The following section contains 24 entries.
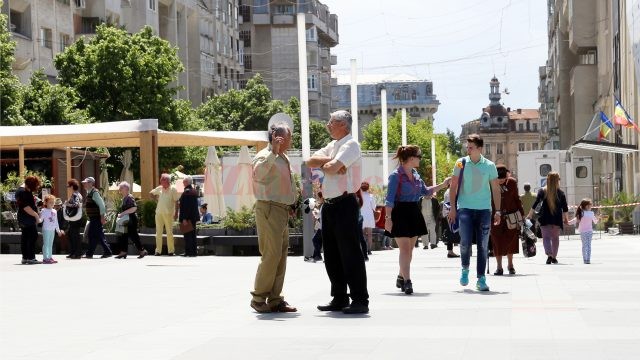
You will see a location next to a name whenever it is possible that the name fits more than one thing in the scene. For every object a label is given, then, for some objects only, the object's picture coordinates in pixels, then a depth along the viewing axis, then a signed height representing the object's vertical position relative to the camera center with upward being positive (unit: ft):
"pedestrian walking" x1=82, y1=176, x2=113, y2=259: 81.92 -3.11
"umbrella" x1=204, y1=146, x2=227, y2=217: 110.42 -1.89
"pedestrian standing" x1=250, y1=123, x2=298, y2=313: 38.14 -1.35
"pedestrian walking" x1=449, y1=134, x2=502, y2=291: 46.70 -1.35
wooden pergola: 94.02 +2.36
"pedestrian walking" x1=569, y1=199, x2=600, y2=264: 68.44 -3.67
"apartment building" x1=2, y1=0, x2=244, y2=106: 201.57 +27.42
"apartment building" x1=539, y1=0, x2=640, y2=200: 174.09 +14.73
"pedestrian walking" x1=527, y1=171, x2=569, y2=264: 68.13 -2.90
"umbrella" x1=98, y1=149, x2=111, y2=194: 126.72 -1.30
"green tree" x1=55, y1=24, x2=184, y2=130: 188.96 +14.01
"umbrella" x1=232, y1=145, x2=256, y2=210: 106.93 -1.41
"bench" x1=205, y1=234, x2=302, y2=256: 87.66 -5.46
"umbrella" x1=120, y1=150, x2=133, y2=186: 143.58 -0.22
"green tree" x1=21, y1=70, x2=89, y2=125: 168.25 +8.51
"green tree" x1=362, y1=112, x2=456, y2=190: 389.48 +7.35
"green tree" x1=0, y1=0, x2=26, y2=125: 147.74 +10.12
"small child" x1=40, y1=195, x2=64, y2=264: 75.77 -3.37
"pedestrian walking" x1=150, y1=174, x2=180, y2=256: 85.61 -2.92
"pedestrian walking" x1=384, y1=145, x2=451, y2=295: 45.27 -1.61
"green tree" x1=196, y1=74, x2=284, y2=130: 292.61 +13.18
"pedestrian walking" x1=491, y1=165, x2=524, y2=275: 55.57 -2.89
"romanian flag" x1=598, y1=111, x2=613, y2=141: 170.91 +4.29
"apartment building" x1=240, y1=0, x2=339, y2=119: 409.49 +38.93
